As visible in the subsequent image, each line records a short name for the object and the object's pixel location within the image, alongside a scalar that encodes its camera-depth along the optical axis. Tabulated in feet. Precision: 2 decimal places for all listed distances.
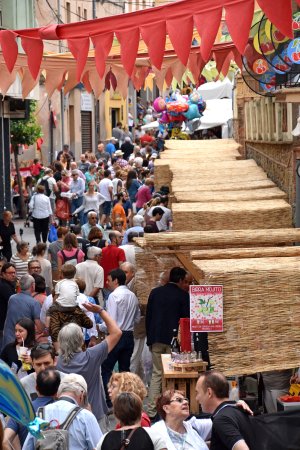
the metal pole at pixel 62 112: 160.86
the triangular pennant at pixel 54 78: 54.70
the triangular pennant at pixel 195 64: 56.75
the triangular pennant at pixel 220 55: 59.00
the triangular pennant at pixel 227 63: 60.23
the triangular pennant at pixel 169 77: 60.64
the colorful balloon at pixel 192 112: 110.01
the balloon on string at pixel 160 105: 111.45
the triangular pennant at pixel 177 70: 59.77
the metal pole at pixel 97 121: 201.34
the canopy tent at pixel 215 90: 123.65
